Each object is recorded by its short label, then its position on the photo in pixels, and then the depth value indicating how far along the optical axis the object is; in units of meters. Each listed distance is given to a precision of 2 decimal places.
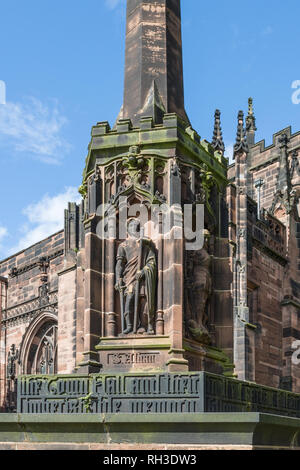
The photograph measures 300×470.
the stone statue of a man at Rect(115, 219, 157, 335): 7.88
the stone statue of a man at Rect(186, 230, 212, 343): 8.11
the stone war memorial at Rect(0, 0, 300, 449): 7.05
